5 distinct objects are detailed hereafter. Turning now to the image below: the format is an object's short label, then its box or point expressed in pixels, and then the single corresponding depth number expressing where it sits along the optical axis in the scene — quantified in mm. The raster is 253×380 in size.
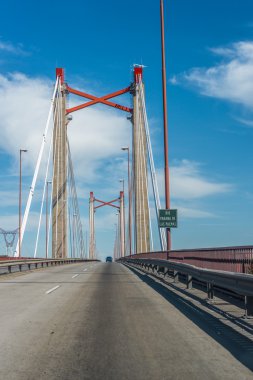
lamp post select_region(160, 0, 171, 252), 21156
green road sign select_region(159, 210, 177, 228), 20930
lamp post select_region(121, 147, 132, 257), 59516
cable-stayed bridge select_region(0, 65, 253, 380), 5727
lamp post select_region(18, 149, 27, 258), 47750
